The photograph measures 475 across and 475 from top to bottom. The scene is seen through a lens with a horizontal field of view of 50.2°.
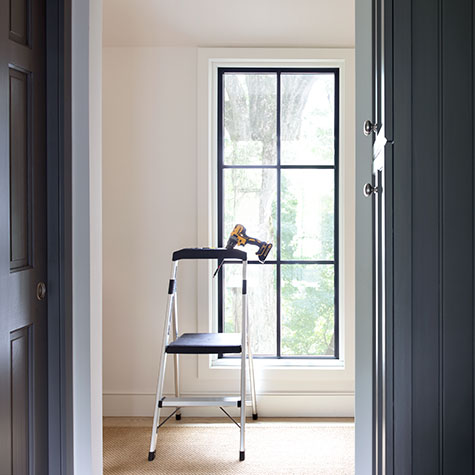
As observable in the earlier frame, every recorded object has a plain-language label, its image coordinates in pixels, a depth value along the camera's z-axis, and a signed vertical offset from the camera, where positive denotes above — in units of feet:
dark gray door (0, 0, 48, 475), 4.78 -0.08
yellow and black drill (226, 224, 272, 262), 9.38 -0.15
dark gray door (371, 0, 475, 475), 4.30 -0.02
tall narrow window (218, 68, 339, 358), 10.39 +0.78
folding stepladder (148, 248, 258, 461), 8.27 -1.85
